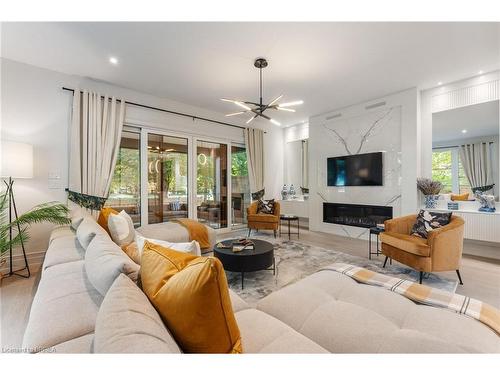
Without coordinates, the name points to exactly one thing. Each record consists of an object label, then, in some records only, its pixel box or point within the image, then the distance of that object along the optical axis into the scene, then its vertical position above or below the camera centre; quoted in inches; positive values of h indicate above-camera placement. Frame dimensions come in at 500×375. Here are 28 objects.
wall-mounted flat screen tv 183.6 +14.0
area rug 97.9 -42.2
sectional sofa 28.2 -26.0
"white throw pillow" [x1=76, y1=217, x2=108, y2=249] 65.6 -12.9
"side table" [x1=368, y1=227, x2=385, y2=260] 130.6 -25.2
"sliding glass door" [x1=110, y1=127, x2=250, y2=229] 169.8 +6.9
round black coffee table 97.5 -30.6
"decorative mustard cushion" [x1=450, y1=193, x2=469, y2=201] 153.6 -7.4
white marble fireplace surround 166.9 +31.9
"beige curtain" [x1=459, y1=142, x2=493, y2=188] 146.6 +14.9
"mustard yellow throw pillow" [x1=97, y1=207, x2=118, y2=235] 99.2 -12.6
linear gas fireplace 183.5 -23.3
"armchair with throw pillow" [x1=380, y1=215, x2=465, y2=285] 99.0 -27.5
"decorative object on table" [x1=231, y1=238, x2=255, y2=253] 104.5 -27.3
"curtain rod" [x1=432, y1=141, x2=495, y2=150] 159.0 +27.1
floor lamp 106.5 +11.5
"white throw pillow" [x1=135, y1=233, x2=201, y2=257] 54.7 -14.2
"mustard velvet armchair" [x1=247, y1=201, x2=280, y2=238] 192.2 -27.5
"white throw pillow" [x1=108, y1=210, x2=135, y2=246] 83.8 -15.6
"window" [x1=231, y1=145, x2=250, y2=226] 233.5 +2.4
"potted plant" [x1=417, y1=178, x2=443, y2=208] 157.9 -2.0
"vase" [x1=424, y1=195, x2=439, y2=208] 159.9 -9.7
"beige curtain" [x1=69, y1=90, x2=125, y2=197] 140.9 +30.3
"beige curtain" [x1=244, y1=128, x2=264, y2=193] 233.0 +31.3
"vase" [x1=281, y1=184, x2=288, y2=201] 260.4 -6.7
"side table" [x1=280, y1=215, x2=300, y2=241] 191.6 -24.8
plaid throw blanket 47.8 -26.4
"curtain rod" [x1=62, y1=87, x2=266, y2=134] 163.0 +60.4
